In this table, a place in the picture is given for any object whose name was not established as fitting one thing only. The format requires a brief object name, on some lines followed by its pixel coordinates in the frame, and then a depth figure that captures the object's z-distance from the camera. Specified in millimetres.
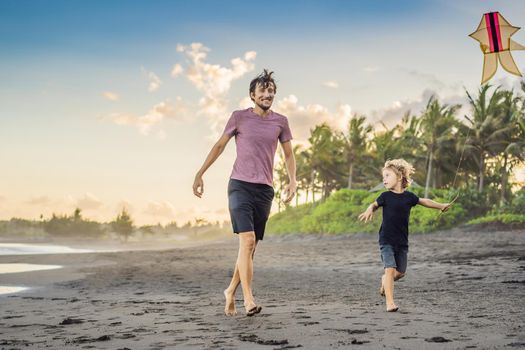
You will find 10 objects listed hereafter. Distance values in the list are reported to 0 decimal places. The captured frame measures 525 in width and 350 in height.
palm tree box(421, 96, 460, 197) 35438
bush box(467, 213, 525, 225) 23562
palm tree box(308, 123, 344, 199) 49094
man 4645
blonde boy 4895
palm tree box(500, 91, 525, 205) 31484
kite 6477
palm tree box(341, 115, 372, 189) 45656
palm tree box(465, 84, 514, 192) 34219
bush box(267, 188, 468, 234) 26967
